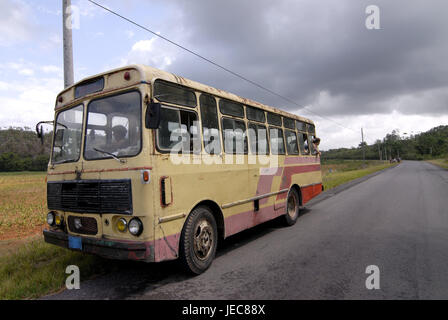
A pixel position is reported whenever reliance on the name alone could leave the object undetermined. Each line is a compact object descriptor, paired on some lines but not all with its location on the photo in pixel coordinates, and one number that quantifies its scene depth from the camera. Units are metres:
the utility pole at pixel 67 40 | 6.27
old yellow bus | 3.55
